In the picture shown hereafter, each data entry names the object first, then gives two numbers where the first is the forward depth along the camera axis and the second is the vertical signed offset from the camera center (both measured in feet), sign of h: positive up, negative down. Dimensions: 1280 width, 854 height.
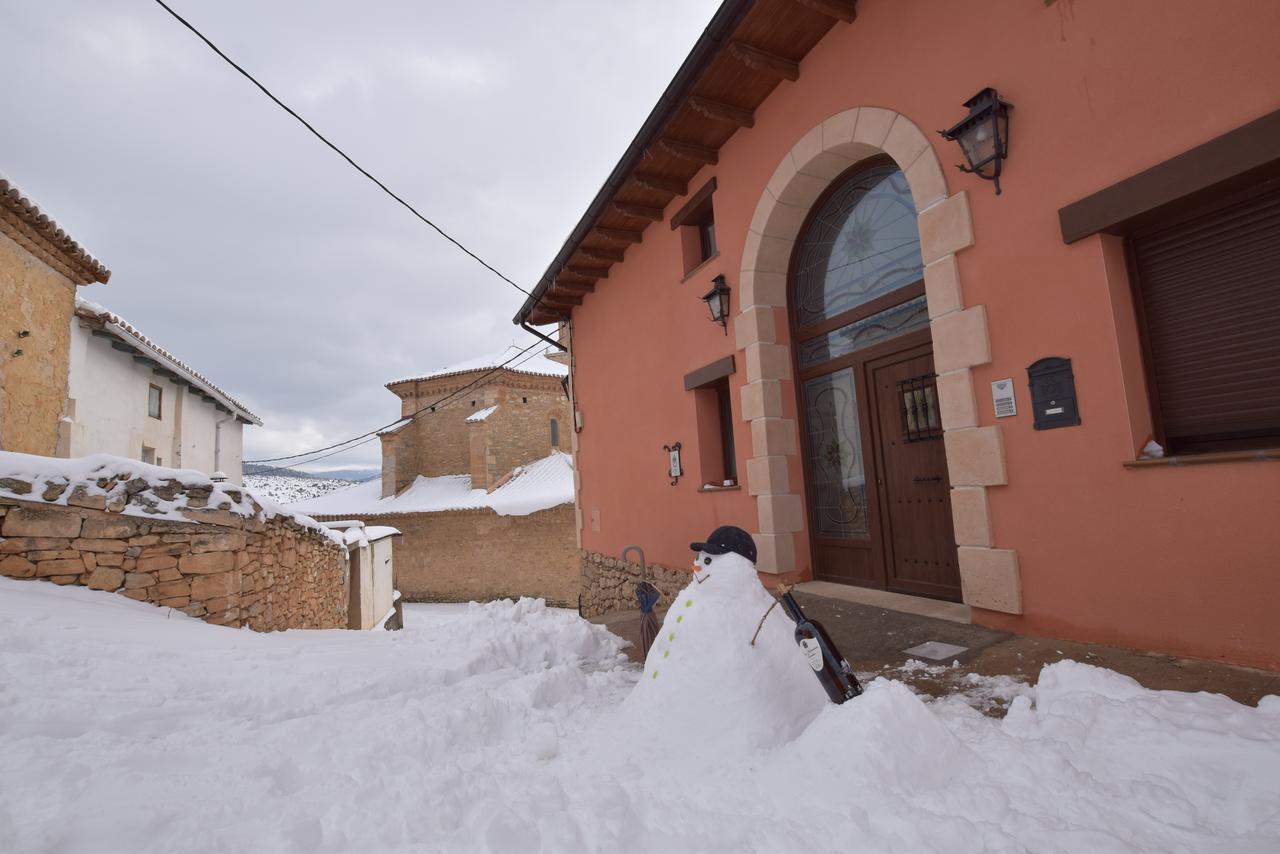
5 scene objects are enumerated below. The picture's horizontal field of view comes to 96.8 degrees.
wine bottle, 7.17 -2.44
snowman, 7.33 -2.74
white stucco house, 36.52 +9.42
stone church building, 64.28 +0.99
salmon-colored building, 9.16 +3.58
